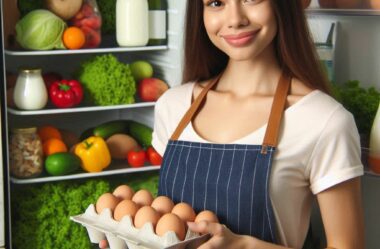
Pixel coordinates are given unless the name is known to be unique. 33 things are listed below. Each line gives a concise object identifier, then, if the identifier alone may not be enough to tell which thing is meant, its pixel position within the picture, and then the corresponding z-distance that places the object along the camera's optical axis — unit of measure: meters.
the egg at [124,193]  1.34
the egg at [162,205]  1.26
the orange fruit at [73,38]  2.55
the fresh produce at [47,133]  2.66
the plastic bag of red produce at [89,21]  2.64
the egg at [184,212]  1.22
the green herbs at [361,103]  1.69
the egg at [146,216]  1.20
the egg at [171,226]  1.15
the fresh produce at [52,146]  2.60
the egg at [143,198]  1.30
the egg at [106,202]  1.29
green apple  2.84
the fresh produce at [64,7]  2.57
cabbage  2.49
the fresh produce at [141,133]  2.81
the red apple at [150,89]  2.79
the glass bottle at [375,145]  1.60
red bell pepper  2.58
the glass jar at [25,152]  2.51
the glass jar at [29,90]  2.51
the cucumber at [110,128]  2.79
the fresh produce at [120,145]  2.80
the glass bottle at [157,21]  2.77
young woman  1.26
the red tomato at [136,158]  2.75
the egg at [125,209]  1.24
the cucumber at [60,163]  2.54
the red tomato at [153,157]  2.76
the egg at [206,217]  1.21
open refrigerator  1.84
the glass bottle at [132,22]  2.69
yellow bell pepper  2.63
